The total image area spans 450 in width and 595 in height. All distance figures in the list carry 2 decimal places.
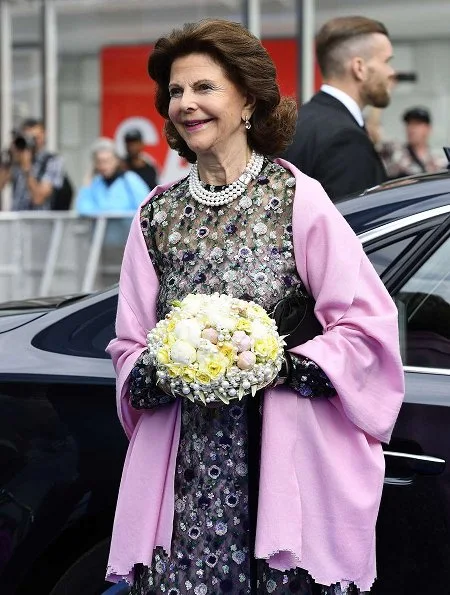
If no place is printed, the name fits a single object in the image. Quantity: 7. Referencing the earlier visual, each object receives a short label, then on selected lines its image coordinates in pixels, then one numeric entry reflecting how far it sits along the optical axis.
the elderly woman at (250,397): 2.39
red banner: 12.30
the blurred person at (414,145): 8.67
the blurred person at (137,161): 9.89
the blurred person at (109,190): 8.90
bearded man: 4.08
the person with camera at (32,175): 10.63
